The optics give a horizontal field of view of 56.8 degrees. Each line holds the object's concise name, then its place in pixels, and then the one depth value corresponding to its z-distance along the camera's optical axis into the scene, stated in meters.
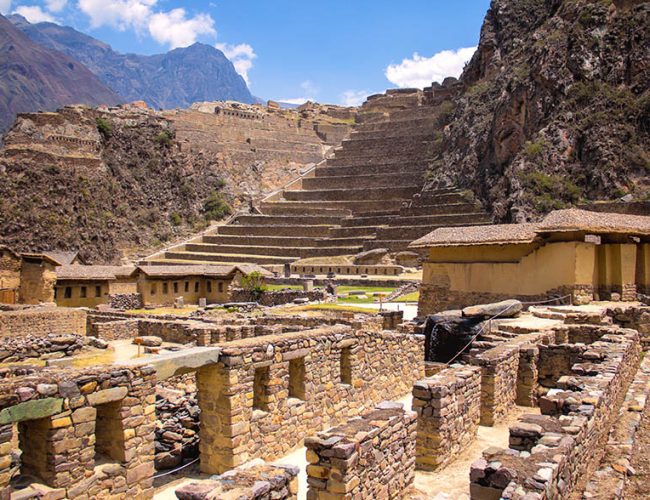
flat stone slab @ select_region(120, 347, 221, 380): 7.10
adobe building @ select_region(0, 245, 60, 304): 29.33
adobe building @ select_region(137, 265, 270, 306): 33.46
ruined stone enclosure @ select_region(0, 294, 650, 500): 5.56
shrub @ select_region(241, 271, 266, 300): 33.59
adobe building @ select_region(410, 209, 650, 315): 18.48
